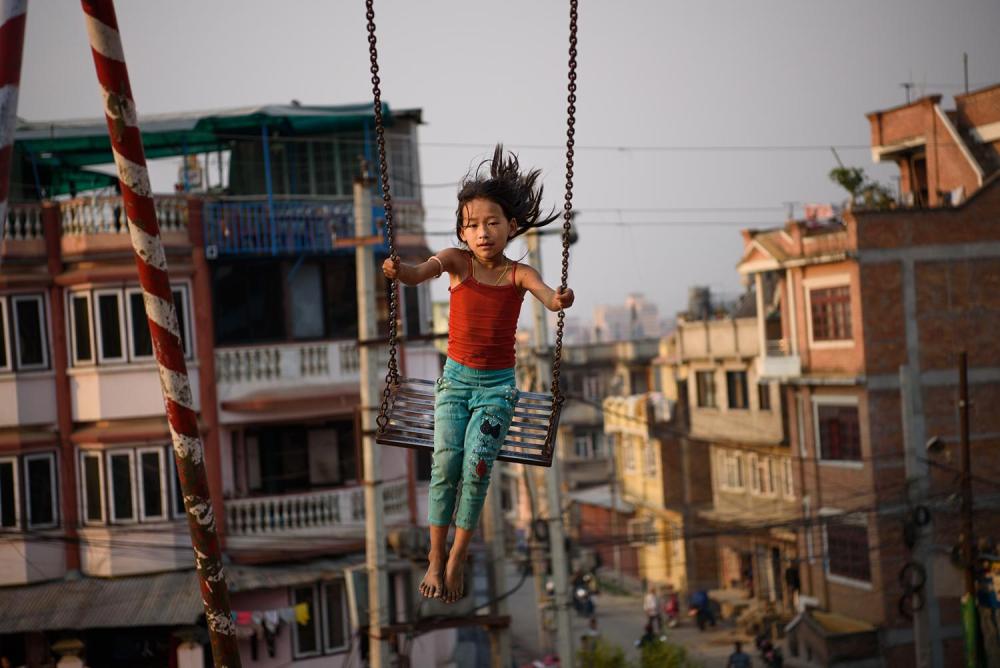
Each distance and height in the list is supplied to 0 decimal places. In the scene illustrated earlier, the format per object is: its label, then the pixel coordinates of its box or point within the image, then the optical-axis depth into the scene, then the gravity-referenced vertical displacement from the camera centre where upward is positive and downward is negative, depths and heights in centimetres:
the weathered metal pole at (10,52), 716 +165
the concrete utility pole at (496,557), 2461 -466
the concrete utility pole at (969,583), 2628 -597
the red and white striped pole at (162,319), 763 +14
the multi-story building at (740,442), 4244 -468
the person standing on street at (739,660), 3412 -932
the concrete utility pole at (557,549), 2269 -410
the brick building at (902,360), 3438 -179
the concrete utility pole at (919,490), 2955 -491
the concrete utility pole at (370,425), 1908 -146
